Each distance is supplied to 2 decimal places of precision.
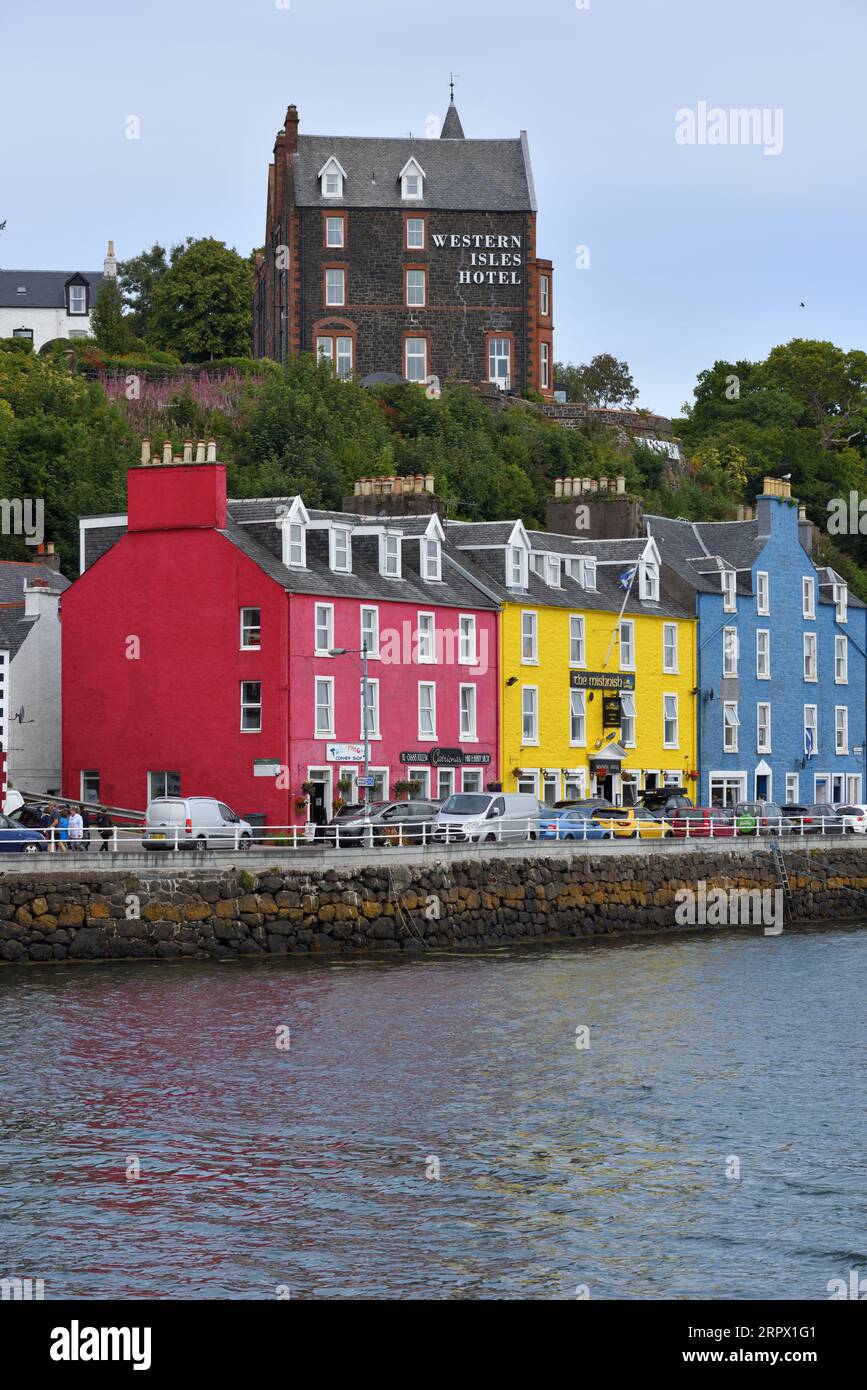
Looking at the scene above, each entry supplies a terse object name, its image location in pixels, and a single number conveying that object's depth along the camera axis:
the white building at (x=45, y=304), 131.62
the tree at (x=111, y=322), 105.00
